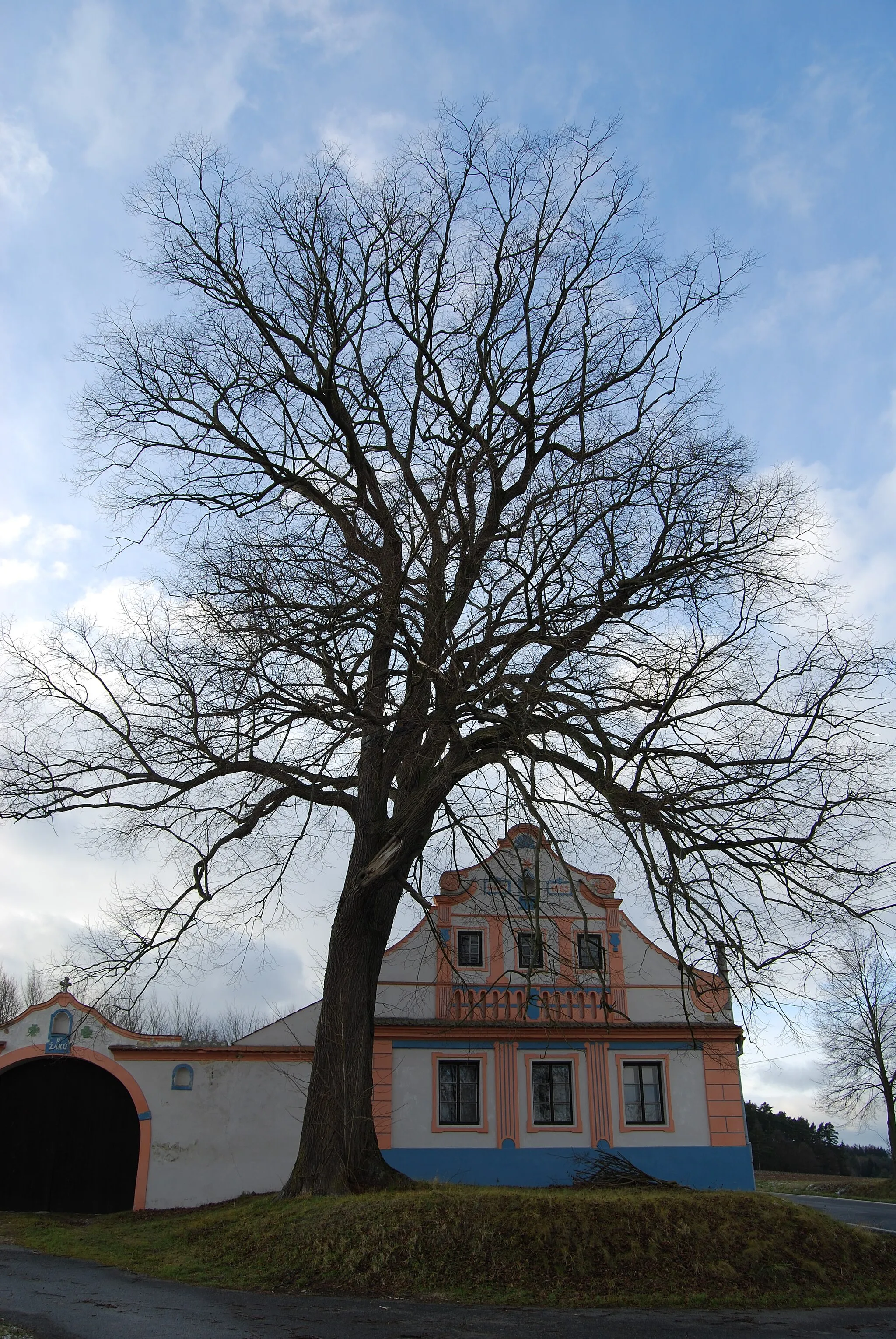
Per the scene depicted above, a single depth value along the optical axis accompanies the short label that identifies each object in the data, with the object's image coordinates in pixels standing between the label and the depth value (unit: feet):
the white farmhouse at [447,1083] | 59.72
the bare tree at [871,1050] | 119.44
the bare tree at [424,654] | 35.94
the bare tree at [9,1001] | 152.46
